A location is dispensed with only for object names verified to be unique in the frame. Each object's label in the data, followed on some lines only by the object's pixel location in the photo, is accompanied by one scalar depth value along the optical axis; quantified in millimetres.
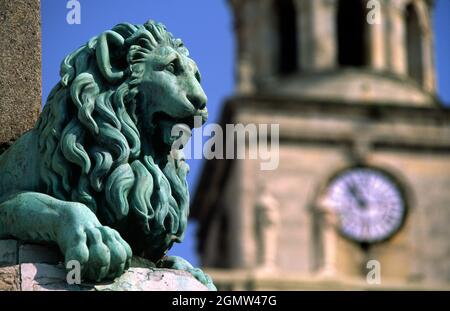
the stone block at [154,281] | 10037
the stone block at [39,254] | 10293
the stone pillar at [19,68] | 11741
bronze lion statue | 10380
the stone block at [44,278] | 9909
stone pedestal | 9969
